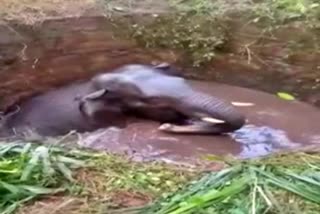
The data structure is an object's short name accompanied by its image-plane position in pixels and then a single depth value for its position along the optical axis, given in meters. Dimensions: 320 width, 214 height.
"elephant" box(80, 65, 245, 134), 3.87
